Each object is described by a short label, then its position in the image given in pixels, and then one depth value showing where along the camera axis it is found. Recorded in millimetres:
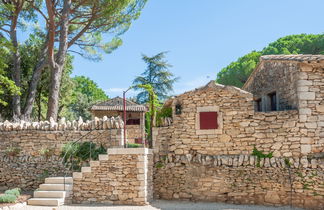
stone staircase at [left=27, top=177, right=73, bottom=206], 9195
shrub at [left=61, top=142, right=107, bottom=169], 10828
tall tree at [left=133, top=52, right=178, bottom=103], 27000
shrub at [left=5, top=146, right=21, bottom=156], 11438
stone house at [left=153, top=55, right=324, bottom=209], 9766
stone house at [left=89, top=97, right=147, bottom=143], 21656
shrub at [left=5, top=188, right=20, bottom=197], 9587
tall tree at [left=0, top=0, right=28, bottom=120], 15812
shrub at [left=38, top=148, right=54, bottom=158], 11219
